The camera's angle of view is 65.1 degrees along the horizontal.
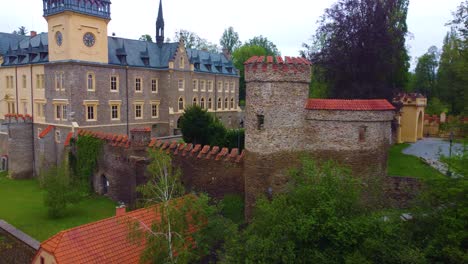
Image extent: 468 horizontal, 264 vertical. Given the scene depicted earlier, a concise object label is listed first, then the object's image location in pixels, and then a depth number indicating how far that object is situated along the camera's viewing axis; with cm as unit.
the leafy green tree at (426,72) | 5988
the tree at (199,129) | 2997
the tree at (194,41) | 7154
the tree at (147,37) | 6798
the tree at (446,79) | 4125
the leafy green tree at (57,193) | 2059
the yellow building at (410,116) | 3256
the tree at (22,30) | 8148
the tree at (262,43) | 7919
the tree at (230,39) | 7888
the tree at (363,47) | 2238
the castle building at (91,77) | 2944
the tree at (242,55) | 6578
